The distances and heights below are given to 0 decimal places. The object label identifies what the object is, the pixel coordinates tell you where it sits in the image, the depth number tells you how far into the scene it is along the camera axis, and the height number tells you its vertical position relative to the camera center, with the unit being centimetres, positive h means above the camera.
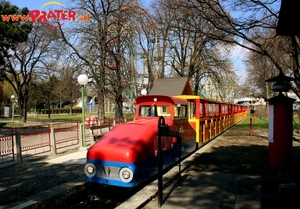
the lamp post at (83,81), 1313 +130
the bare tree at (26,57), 3239 +635
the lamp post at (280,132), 750 -74
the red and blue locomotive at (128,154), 548 -103
